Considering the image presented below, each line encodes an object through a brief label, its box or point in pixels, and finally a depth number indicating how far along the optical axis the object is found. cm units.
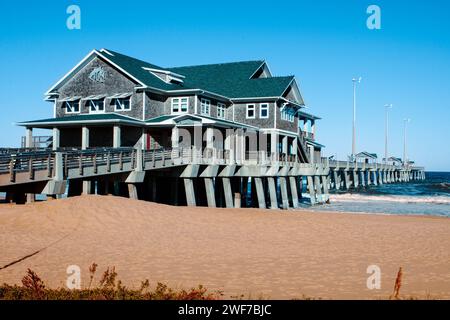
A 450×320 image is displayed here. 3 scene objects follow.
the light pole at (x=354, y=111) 6173
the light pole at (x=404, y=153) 10554
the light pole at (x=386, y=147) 8584
